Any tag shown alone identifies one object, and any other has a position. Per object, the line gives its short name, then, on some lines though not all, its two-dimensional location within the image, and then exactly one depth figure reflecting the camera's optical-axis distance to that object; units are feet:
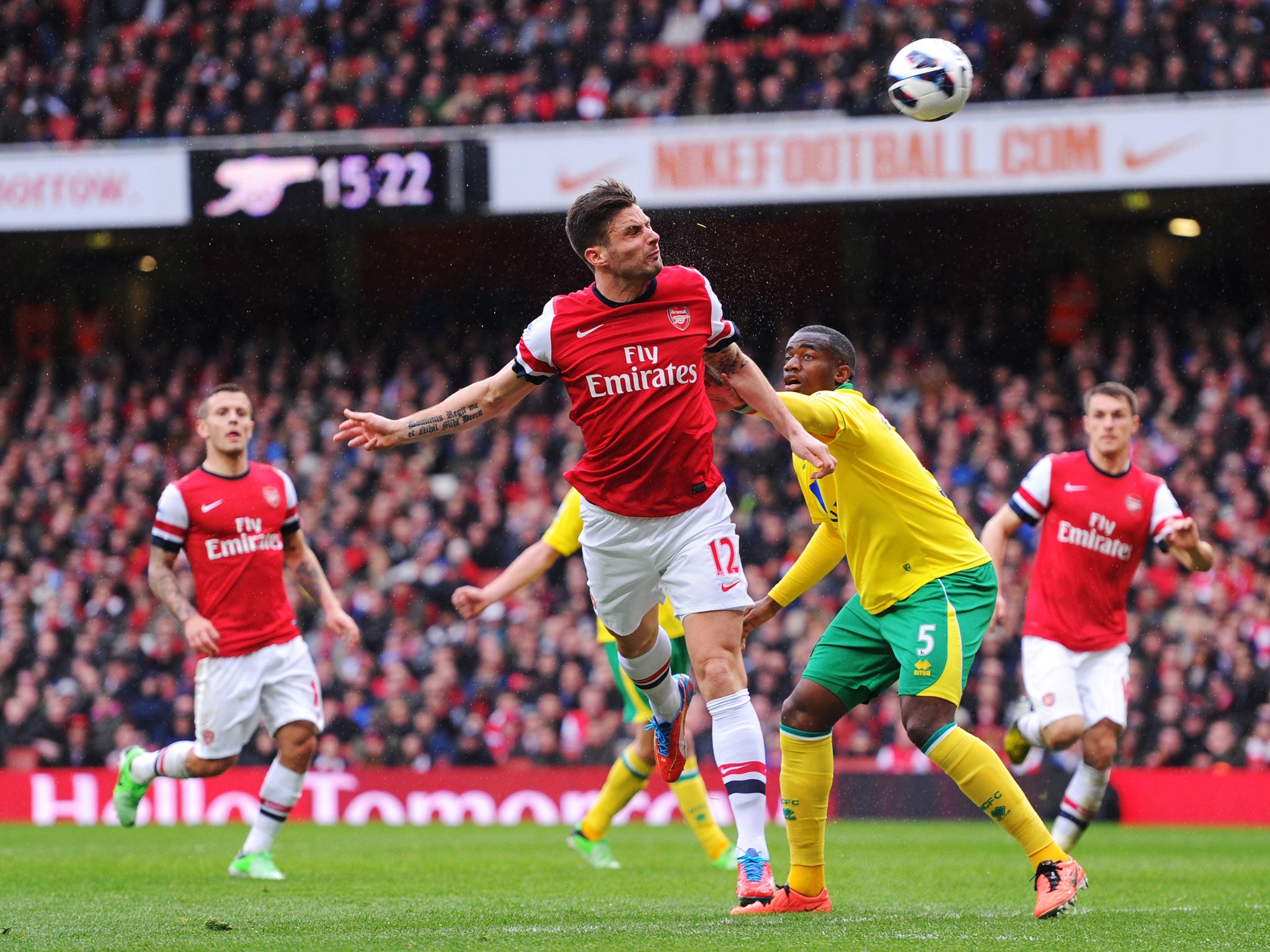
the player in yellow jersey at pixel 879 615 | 42.29
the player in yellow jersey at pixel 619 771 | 62.44
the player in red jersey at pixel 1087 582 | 61.41
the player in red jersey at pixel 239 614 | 60.34
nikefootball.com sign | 121.90
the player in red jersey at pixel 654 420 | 42.45
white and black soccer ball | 61.98
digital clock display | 129.59
